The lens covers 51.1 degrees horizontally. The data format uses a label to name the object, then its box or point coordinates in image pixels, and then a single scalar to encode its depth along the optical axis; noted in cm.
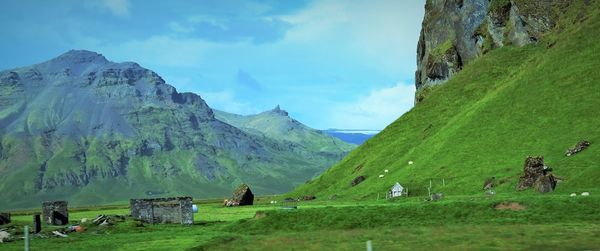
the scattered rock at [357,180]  15488
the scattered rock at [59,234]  7212
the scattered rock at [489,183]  10269
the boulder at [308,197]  15735
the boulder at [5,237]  6829
